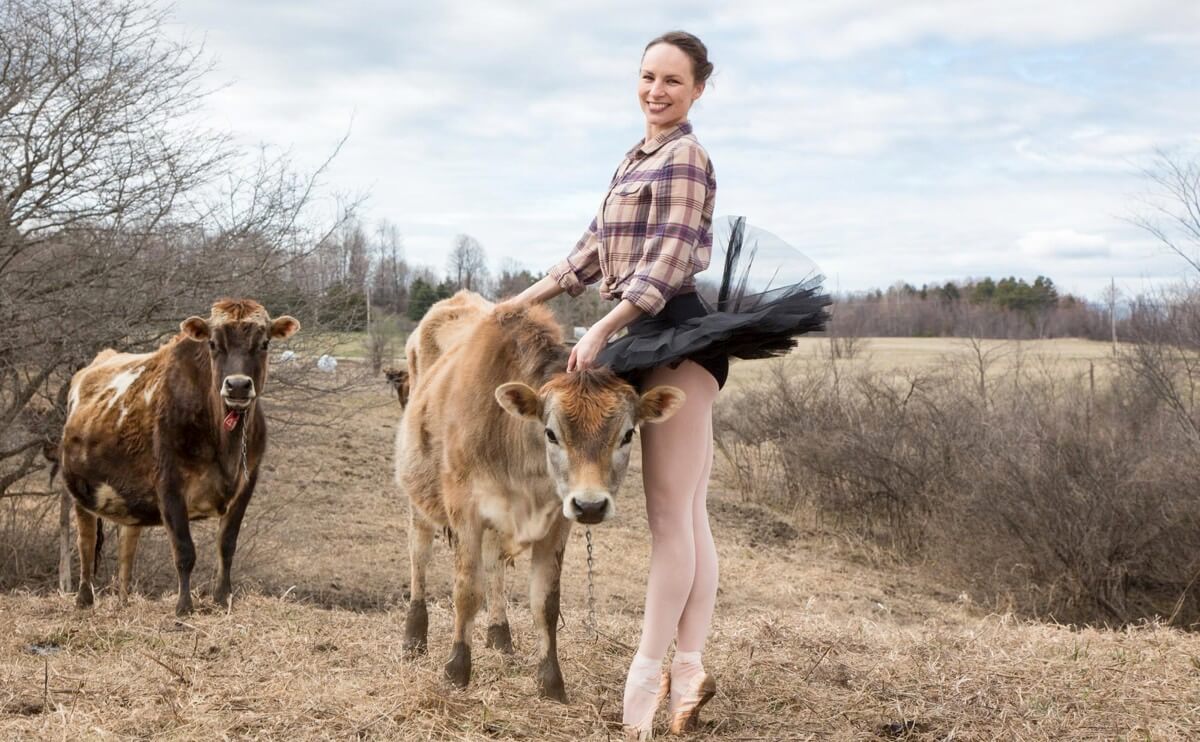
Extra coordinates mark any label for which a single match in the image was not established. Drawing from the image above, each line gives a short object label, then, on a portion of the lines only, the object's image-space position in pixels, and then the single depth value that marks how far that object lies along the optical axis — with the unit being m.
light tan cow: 4.09
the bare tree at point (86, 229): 9.70
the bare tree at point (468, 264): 42.08
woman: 3.99
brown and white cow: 7.27
